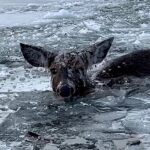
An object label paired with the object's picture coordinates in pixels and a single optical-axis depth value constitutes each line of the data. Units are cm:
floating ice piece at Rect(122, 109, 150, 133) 646
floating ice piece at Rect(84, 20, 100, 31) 1365
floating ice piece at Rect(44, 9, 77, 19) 1552
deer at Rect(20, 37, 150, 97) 789
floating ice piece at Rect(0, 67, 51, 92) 860
